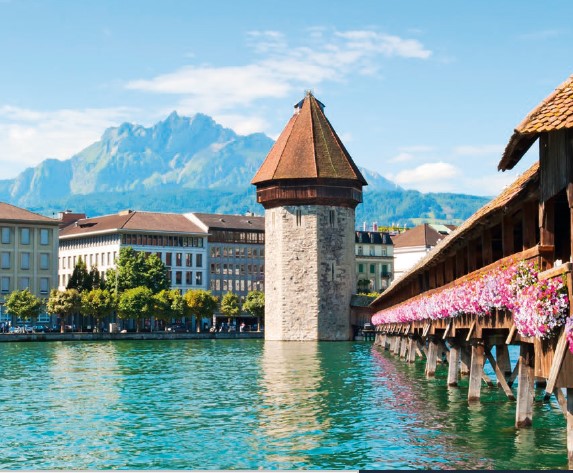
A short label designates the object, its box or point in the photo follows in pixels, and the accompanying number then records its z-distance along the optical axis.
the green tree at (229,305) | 116.81
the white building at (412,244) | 136.75
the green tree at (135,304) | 99.12
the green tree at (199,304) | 105.00
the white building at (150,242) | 120.00
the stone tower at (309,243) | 86.00
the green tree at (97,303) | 98.75
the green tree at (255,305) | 112.62
